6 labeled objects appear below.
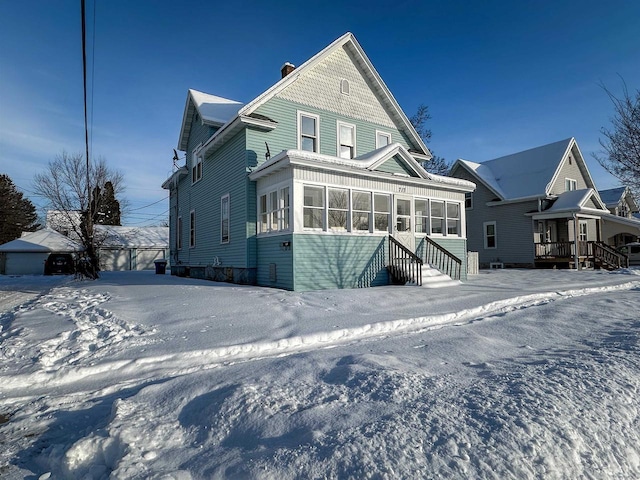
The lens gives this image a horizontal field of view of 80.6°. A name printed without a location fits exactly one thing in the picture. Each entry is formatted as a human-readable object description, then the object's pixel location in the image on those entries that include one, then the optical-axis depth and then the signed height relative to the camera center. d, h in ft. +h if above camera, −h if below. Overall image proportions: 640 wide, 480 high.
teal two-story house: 36.60 +7.18
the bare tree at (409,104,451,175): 105.70 +25.96
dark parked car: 94.99 -1.99
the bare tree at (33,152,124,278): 64.59 +11.58
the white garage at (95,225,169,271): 113.50 +2.25
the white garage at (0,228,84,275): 98.53 +1.47
